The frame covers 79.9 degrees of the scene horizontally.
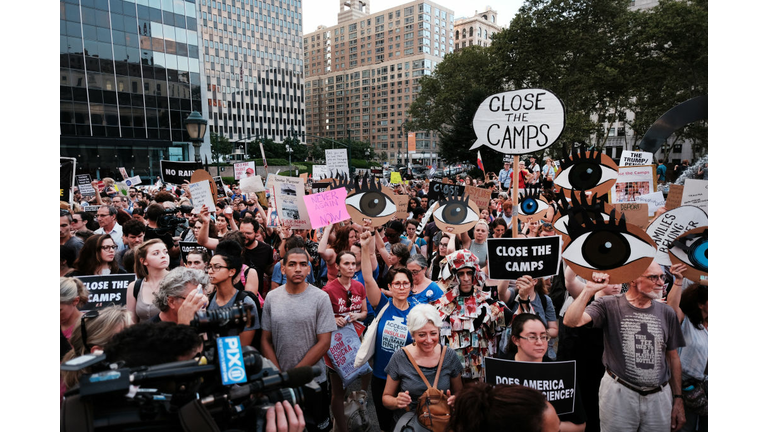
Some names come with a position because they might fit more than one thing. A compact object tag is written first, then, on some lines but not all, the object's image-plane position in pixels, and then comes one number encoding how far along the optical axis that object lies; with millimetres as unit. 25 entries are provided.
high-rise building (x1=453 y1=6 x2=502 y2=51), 133375
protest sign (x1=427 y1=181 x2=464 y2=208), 9602
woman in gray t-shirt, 3248
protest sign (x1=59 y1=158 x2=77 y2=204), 9039
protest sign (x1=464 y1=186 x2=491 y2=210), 8492
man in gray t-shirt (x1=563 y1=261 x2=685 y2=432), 3227
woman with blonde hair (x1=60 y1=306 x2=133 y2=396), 2740
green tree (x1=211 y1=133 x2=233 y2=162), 90006
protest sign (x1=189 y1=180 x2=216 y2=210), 6729
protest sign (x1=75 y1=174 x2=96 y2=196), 12047
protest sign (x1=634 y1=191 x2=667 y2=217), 6723
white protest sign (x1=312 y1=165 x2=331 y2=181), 14498
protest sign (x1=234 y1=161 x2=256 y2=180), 11977
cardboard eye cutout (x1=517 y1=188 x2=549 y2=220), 7961
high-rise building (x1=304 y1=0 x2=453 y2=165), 135750
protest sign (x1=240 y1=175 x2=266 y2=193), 9516
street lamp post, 10367
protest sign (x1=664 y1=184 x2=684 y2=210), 5430
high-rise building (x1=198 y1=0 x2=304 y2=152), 118125
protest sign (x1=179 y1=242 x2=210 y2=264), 5363
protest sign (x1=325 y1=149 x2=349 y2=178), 11836
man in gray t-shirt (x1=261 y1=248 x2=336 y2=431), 3656
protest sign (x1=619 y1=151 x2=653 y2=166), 8203
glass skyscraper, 37375
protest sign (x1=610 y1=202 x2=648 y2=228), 5922
